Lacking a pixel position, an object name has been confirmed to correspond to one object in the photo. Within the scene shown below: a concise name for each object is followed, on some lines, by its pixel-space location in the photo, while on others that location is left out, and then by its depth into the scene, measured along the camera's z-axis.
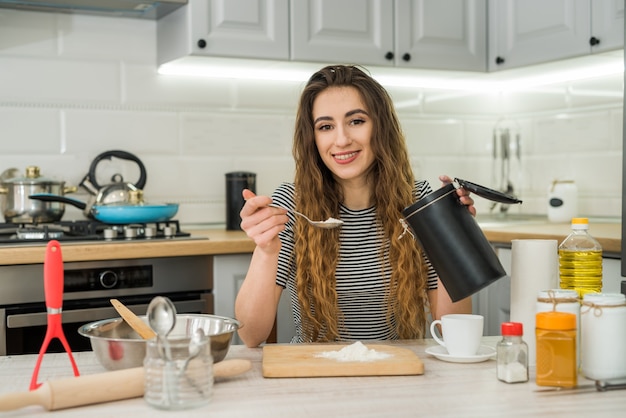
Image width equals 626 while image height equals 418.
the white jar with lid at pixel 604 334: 1.25
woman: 2.04
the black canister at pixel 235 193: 3.18
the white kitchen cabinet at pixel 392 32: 3.05
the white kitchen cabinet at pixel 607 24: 2.80
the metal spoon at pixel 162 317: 1.16
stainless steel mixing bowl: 1.31
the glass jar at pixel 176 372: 1.13
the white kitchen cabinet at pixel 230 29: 2.87
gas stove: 2.60
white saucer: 1.43
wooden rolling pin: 1.12
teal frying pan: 2.75
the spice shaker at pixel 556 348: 1.22
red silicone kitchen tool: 1.22
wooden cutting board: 1.33
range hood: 2.86
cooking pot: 2.74
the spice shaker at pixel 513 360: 1.28
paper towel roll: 1.43
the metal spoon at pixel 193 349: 1.13
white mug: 1.45
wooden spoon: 1.42
